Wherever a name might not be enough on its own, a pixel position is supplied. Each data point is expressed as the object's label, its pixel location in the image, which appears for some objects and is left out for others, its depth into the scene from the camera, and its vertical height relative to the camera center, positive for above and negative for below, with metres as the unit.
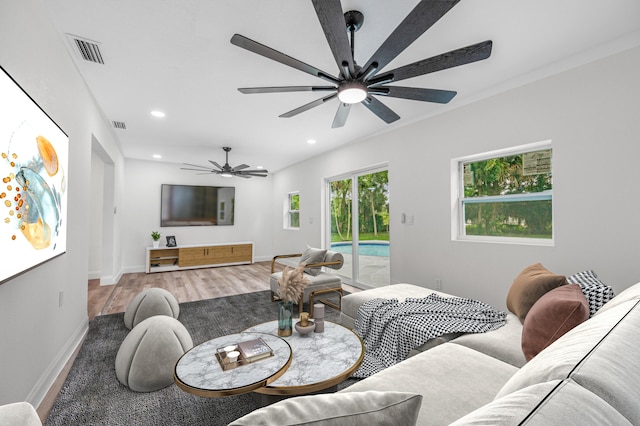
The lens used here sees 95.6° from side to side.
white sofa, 0.54 -0.36
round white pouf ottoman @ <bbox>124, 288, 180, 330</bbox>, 3.15 -0.97
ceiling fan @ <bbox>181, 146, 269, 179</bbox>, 5.61 +0.96
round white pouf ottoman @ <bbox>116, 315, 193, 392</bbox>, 2.05 -1.00
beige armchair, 3.86 -0.78
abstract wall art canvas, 1.37 +0.21
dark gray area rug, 1.77 -1.22
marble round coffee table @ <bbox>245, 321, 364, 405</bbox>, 1.51 -0.85
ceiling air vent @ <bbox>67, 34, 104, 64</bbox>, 2.27 +1.40
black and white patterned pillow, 1.61 -0.41
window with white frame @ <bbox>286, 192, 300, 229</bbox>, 7.38 +0.23
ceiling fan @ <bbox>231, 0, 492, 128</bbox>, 1.40 +0.98
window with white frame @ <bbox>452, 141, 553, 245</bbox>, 2.92 +0.28
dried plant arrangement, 2.14 -0.49
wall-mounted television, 7.10 +0.36
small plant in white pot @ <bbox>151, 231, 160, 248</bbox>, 6.68 -0.44
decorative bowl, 2.10 -0.79
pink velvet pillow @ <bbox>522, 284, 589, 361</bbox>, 1.42 -0.50
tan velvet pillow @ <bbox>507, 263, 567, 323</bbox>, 1.94 -0.47
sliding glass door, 4.74 -0.10
